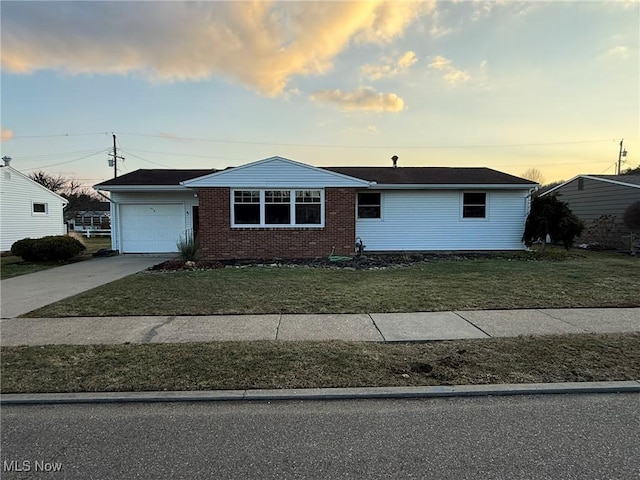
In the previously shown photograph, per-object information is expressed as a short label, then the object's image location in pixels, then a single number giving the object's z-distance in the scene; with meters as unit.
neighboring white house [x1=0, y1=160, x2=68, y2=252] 19.55
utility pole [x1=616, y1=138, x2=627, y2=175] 52.66
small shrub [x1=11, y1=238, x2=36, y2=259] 13.75
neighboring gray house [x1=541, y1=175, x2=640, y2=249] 17.38
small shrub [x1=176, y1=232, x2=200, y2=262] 12.63
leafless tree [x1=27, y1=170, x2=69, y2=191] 45.94
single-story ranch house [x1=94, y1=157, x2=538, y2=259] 14.02
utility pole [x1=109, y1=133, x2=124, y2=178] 39.94
